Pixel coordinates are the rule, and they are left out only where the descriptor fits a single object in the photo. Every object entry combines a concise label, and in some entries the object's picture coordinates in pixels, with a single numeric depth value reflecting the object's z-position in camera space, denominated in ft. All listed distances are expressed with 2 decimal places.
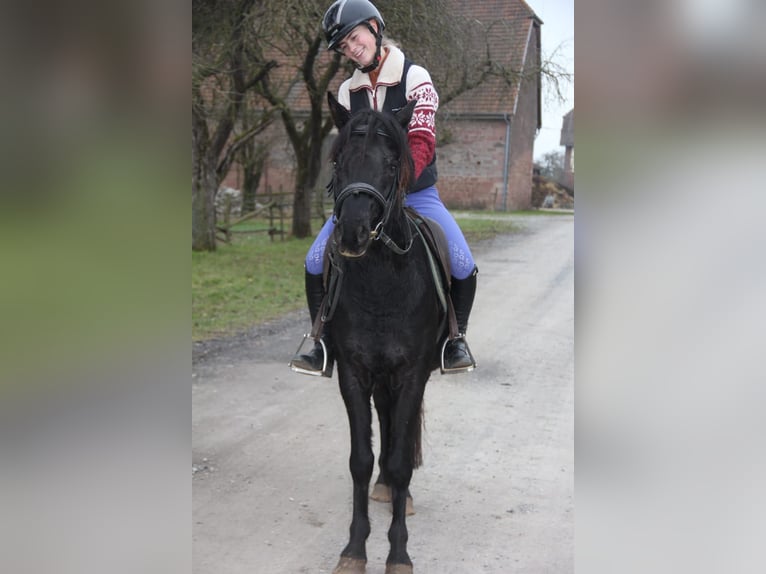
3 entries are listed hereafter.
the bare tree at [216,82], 30.55
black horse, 10.22
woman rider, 11.51
